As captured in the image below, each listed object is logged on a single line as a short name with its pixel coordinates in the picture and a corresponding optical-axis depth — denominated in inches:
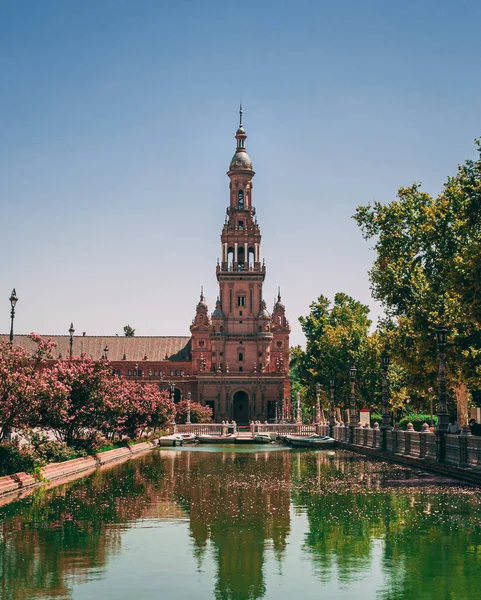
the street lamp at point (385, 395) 1927.2
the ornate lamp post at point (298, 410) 4107.8
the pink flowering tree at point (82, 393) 1594.5
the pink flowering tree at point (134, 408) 1792.6
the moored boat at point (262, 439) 3157.0
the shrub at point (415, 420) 2871.1
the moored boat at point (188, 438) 3026.6
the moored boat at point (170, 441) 2726.4
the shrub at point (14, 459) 1136.8
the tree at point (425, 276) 1817.2
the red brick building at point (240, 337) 5369.1
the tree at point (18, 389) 1090.1
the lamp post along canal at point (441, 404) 1385.3
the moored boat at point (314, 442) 2529.5
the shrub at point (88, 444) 1632.6
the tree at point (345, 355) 3395.7
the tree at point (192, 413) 4222.2
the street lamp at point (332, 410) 2912.4
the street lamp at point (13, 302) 1537.9
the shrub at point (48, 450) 1262.5
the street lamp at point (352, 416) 2357.3
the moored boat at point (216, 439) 3154.5
